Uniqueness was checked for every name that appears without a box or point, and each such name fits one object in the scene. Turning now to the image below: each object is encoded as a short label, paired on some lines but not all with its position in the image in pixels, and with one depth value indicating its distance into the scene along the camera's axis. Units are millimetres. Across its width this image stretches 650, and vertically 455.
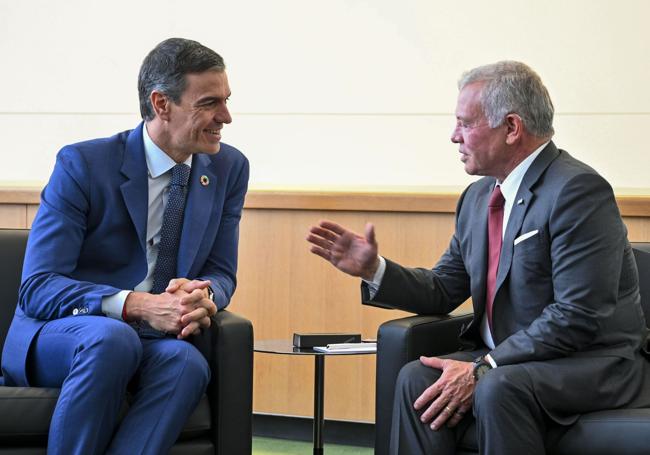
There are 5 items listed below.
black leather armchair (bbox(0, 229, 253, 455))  2676
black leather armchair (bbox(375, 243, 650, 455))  2479
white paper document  3174
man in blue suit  2645
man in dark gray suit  2576
